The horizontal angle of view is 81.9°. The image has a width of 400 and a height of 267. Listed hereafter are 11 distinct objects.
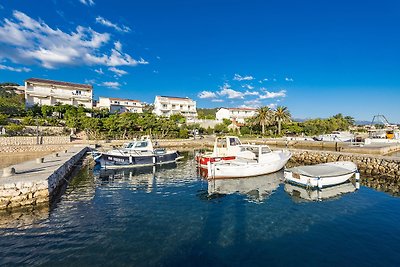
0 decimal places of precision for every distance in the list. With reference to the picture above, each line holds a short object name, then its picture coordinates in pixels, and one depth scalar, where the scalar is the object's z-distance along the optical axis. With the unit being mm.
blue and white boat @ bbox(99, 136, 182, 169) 25175
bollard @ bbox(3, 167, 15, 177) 14773
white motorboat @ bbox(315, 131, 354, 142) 56025
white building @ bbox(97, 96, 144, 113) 84188
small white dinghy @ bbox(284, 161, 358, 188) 17156
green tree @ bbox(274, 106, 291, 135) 69250
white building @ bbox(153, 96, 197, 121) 90062
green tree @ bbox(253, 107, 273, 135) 68750
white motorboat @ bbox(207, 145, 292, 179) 20125
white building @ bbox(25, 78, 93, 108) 66812
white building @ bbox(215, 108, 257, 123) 99500
